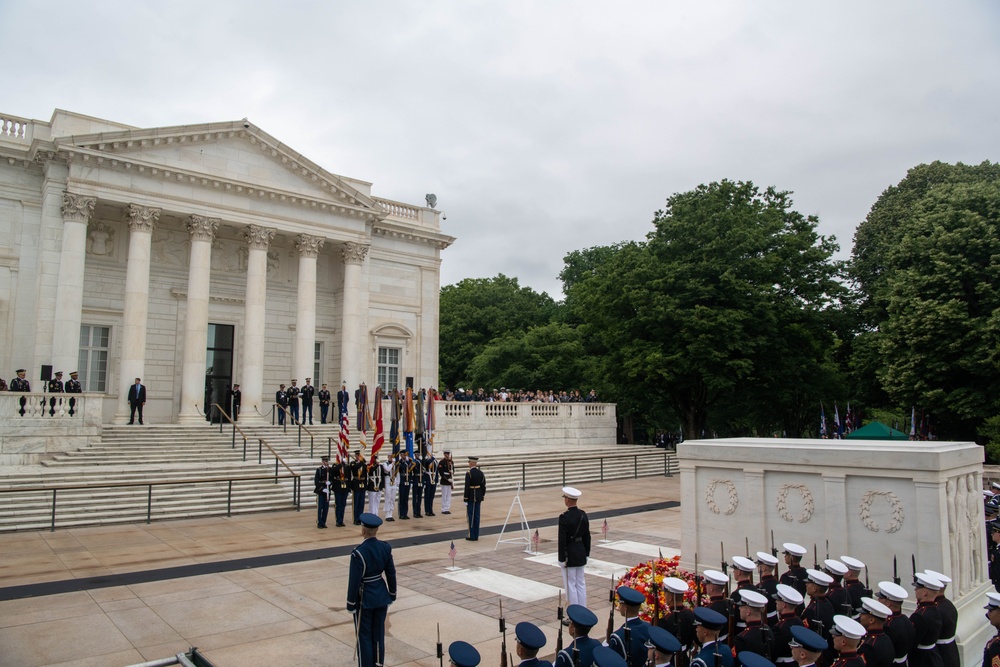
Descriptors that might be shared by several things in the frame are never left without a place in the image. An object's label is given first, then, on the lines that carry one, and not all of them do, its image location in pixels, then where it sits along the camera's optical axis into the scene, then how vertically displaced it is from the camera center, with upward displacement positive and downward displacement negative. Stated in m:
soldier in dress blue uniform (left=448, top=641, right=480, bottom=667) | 4.90 -1.83
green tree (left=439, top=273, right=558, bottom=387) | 64.12 +7.82
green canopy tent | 27.27 -1.12
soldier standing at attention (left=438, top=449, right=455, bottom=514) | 19.19 -2.13
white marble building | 27.66 +6.28
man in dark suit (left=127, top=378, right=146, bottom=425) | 26.76 +0.13
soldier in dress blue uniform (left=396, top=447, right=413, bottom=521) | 18.47 -2.21
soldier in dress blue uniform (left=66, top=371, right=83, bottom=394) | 24.14 +0.51
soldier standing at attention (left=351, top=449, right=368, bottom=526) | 16.94 -1.95
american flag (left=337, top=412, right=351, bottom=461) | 17.91 -1.14
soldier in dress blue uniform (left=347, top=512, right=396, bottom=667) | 7.30 -2.07
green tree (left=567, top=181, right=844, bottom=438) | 33.81 +5.30
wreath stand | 14.40 -3.04
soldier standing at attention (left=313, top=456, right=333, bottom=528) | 16.98 -2.21
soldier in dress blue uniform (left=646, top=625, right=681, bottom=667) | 5.21 -1.85
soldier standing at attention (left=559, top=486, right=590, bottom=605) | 9.25 -1.96
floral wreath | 8.03 -2.22
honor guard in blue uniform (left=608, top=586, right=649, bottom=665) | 5.83 -1.99
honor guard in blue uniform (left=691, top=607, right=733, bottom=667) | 5.38 -1.91
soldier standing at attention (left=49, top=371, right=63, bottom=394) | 23.88 +0.45
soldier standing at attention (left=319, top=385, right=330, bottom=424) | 31.42 -0.07
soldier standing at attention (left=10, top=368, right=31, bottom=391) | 23.67 +0.53
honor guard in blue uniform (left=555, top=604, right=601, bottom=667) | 5.41 -1.93
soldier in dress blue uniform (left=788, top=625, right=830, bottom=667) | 5.02 -1.78
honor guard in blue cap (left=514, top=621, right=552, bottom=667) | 5.07 -1.79
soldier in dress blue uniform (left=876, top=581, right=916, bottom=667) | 5.88 -1.92
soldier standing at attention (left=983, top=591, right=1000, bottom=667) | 5.81 -2.04
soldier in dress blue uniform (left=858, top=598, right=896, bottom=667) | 5.59 -1.94
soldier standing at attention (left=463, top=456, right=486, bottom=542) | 15.24 -2.08
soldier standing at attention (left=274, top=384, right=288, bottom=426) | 29.57 +0.01
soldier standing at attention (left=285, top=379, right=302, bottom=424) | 30.30 +0.06
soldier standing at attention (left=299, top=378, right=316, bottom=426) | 30.42 +0.28
